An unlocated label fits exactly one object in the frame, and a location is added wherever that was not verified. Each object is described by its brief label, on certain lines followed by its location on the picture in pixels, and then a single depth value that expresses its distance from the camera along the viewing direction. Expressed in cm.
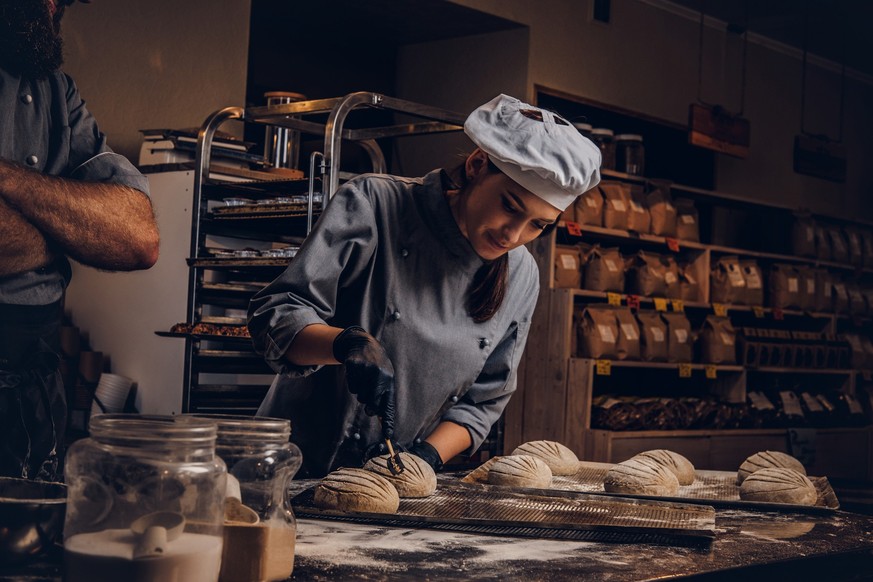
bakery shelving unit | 537
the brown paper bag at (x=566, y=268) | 552
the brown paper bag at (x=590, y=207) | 555
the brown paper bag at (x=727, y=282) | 627
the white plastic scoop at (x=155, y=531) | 92
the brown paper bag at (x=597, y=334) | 545
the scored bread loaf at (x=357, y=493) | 150
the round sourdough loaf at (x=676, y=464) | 219
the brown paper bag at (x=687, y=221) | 614
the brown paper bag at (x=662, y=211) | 593
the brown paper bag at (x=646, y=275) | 584
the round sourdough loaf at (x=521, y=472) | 197
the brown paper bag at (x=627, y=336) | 557
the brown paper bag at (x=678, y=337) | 586
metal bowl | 105
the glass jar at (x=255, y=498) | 106
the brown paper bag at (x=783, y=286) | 660
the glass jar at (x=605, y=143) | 576
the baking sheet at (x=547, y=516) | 144
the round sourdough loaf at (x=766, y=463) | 225
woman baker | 197
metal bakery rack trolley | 379
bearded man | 218
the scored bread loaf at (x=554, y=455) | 226
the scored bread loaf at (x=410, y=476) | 167
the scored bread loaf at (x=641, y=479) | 194
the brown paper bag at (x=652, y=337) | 571
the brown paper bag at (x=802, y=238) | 687
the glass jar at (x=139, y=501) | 92
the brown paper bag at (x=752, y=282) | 639
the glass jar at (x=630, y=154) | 599
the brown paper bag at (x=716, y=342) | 608
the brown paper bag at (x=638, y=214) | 580
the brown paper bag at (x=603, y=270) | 563
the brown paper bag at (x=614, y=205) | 569
